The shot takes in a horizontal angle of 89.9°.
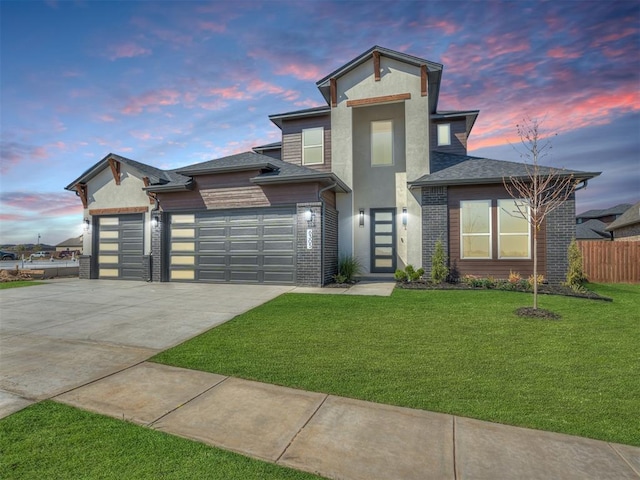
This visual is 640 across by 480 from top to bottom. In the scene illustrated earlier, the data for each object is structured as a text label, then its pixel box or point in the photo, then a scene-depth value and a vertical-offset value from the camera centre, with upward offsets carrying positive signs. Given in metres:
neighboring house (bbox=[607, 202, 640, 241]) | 26.88 +1.65
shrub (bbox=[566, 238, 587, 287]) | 10.30 -0.72
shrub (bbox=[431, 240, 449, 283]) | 11.18 -0.76
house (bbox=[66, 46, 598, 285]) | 11.32 +1.63
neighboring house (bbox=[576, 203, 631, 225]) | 41.83 +4.23
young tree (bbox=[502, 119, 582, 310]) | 8.94 +2.28
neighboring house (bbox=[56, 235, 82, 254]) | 76.31 -0.13
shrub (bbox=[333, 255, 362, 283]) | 11.65 -0.93
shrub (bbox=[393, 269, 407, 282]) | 11.38 -1.10
